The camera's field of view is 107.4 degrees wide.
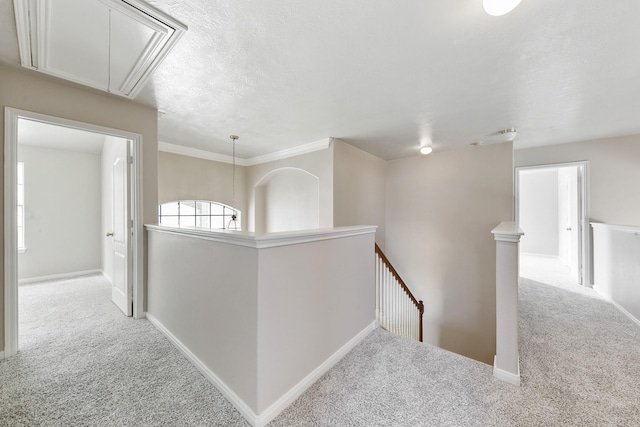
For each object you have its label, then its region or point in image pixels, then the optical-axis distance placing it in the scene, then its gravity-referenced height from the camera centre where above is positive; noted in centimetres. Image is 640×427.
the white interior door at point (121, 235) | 260 -25
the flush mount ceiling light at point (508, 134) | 327 +112
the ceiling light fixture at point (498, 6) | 120 +106
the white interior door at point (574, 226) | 400 -31
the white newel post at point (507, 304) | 164 -67
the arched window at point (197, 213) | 468 +2
